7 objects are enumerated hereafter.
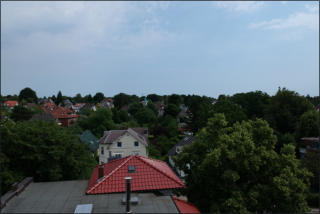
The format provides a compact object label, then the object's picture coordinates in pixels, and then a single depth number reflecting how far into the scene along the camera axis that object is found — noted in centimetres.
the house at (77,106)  10530
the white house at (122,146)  3184
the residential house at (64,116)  6239
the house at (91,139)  3931
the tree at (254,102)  4919
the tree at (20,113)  5012
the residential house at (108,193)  959
